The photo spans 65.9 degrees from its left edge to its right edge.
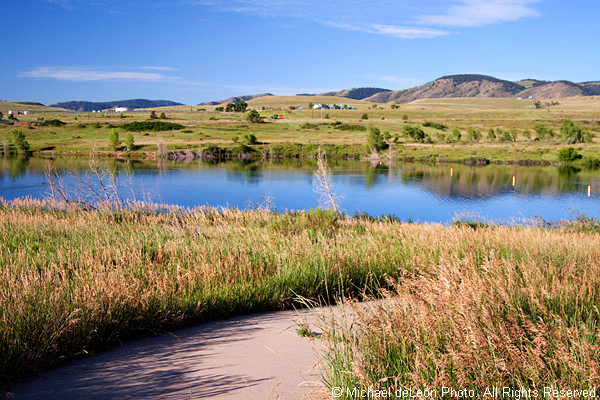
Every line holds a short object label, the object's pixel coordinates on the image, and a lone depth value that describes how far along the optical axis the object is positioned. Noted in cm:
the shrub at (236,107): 15625
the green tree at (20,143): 6888
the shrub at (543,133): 8551
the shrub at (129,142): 7200
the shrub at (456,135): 8656
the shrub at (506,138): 8431
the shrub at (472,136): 8656
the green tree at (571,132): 7938
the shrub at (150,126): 9681
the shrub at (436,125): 10475
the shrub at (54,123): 9888
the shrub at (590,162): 6044
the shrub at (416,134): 8794
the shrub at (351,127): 10408
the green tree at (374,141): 7544
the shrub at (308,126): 10599
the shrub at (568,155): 6281
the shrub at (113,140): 7306
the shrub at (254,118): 11519
